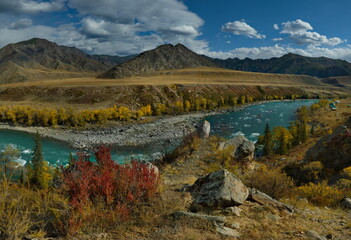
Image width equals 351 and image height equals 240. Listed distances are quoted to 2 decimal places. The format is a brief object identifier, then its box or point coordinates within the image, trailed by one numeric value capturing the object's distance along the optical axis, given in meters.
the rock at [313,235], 6.73
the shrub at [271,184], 10.87
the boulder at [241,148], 21.91
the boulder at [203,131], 25.75
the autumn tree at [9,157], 32.66
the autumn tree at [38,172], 28.16
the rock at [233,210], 7.61
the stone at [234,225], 6.86
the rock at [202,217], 6.68
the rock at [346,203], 11.25
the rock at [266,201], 8.71
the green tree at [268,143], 41.72
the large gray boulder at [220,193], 7.82
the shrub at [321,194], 11.77
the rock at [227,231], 6.32
